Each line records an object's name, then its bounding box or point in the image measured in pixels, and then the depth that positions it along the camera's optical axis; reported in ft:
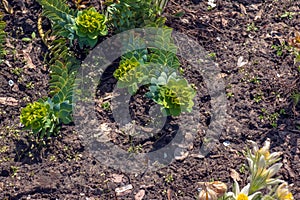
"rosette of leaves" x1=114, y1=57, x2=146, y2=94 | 9.34
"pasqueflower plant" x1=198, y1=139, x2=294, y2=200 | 7.45
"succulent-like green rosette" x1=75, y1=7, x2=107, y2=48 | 9.64
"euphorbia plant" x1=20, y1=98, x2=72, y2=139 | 8.92
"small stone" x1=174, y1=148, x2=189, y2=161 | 9.41
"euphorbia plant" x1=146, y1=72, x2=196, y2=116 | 9.16
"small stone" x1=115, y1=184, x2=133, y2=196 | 9.03
